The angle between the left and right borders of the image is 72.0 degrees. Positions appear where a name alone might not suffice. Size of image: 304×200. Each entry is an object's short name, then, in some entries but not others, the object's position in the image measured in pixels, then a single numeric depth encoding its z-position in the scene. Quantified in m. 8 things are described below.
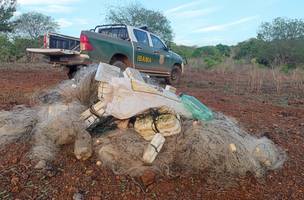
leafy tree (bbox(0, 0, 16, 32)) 11.70
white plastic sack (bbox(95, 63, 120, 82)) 2.02
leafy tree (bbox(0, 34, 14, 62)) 10.87
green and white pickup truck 4.32
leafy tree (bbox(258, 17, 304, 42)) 17.05
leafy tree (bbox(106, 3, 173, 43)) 14.92
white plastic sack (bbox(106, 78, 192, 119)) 1.93
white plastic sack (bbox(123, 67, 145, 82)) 2.13
